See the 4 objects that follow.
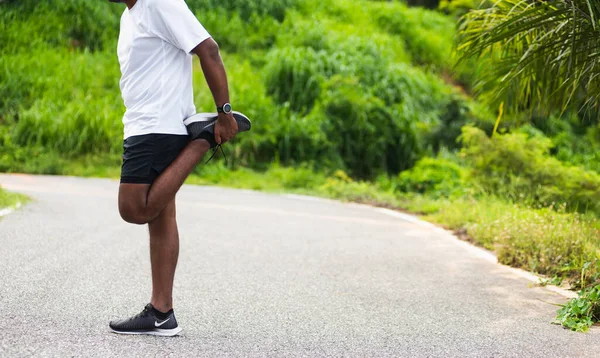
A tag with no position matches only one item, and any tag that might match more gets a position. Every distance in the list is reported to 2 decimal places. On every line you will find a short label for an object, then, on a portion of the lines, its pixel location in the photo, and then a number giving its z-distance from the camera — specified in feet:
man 13.48
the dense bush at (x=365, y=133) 66.03
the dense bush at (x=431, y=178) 53.47
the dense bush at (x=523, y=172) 38.73
